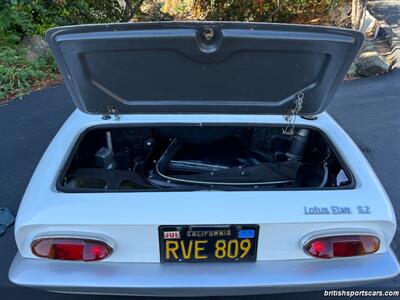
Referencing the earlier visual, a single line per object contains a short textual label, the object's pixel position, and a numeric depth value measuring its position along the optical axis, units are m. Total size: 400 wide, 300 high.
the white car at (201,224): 1.72
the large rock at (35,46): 6.59
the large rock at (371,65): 6.23
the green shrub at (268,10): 7.63
